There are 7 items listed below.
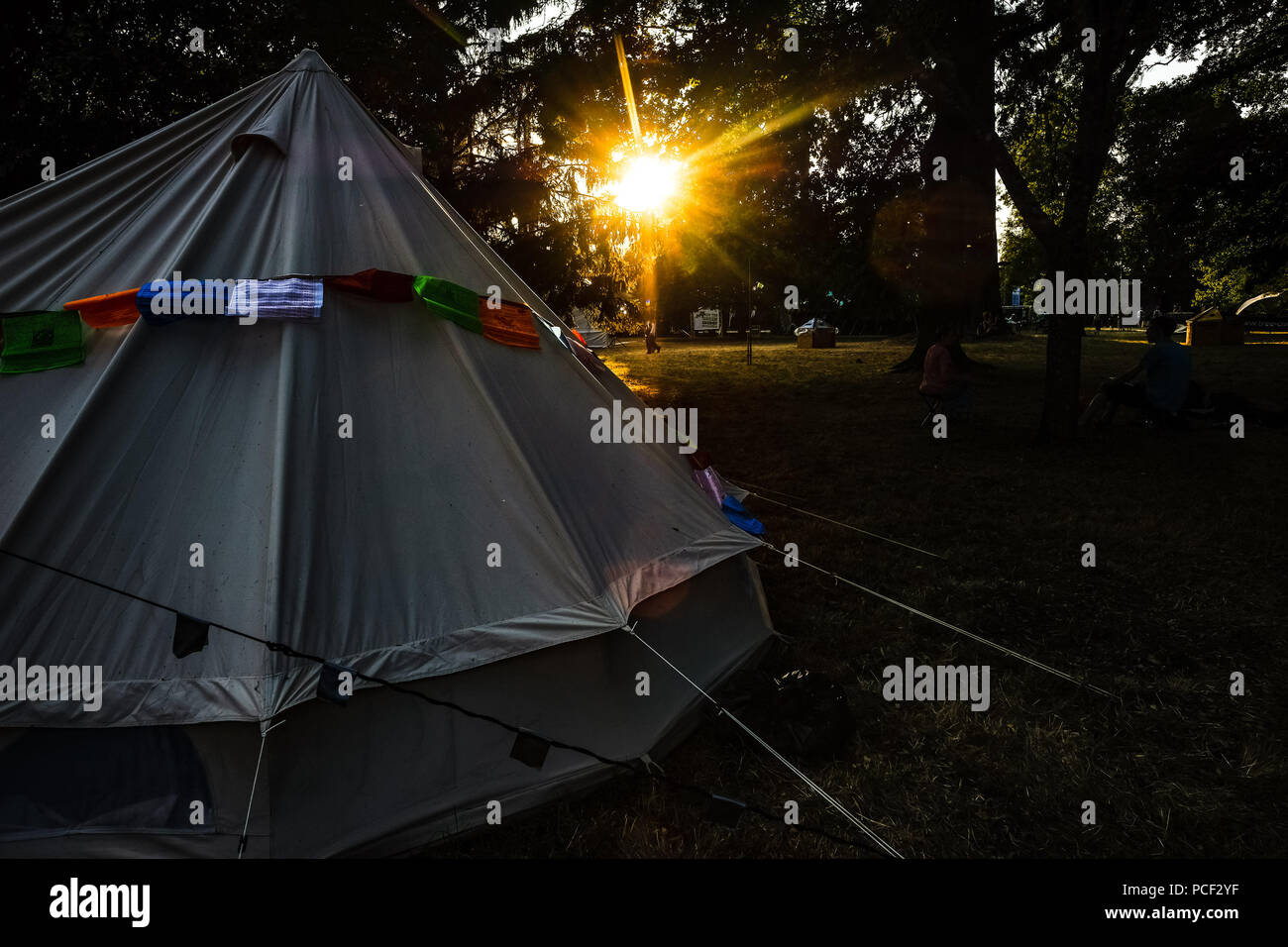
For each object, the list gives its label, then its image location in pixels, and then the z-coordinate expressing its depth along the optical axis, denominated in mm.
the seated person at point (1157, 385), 9852
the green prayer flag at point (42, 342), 3203
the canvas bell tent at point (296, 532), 2703
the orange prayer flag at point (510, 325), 3693
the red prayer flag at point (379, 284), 3305
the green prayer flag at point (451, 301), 3416
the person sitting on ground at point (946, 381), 11578
